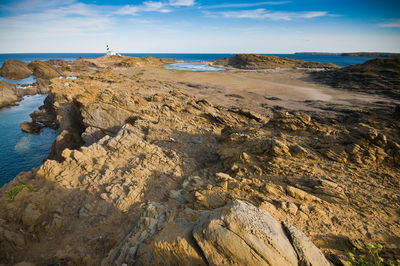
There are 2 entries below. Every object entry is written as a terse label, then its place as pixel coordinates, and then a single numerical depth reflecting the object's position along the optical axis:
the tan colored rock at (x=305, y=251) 3.29
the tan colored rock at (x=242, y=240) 3.22
